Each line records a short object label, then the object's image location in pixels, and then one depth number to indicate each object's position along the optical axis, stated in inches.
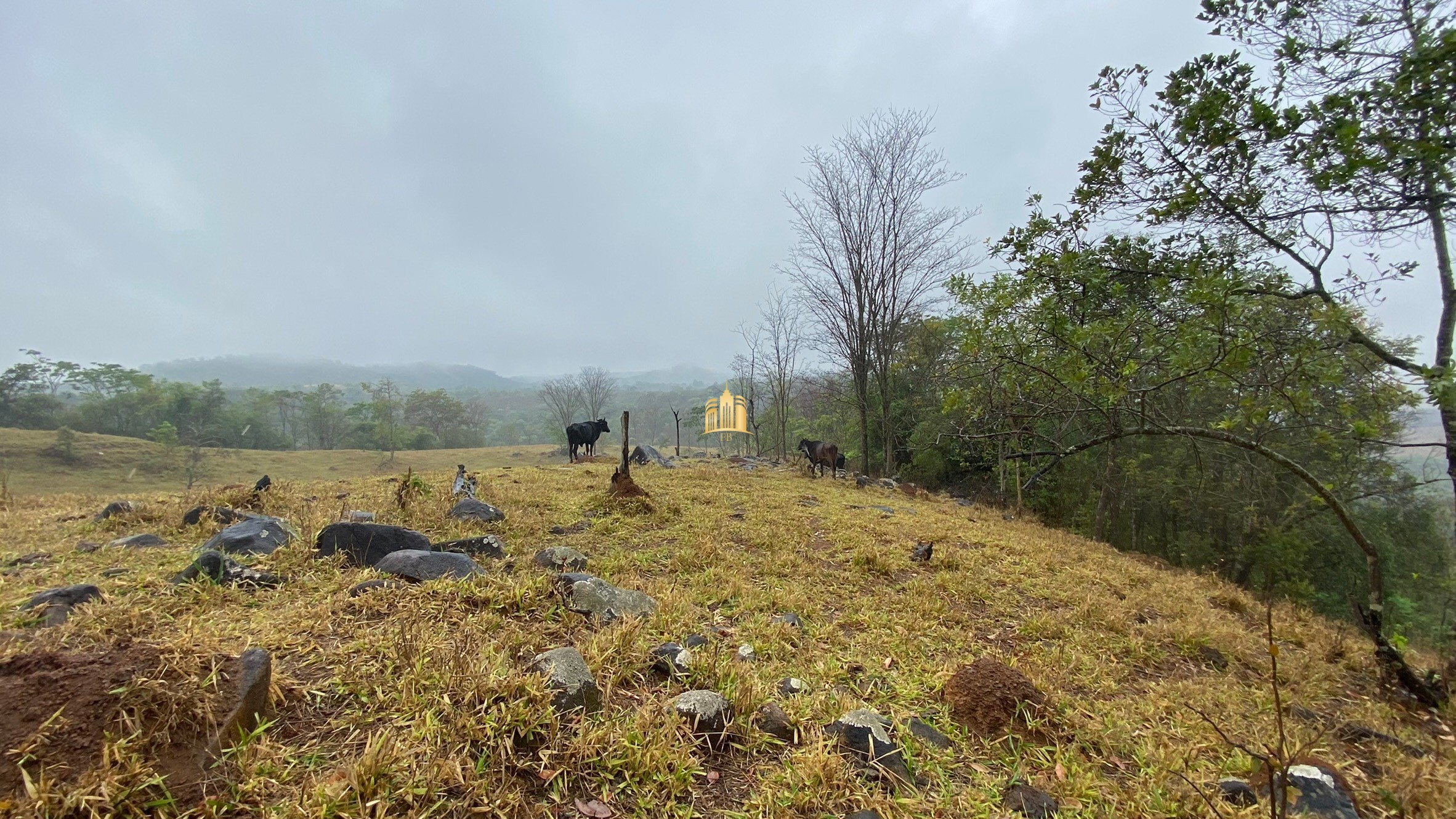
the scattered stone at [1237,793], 77.7
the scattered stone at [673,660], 103.0
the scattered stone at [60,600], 97.7
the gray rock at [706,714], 86.4
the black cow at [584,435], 706.8
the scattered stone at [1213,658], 146.3
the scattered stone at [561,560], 164.9
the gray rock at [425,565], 133.2
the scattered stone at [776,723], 89.3
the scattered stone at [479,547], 167.9
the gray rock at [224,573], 122.6
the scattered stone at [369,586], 120.0
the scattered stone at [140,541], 161.0
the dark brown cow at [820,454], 600.4
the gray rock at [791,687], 103.9
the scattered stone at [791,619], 144.9
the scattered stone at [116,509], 200.5
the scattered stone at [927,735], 92.2
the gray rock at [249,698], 67.6
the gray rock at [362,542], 149.6
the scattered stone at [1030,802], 76.0
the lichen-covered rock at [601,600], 126.0
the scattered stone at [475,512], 224.7
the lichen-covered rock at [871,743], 81.7
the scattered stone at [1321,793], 75.7
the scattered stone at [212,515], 192.9
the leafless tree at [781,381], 1111.0
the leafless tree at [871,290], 629.6
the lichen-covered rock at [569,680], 84.4
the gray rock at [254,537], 145.3
